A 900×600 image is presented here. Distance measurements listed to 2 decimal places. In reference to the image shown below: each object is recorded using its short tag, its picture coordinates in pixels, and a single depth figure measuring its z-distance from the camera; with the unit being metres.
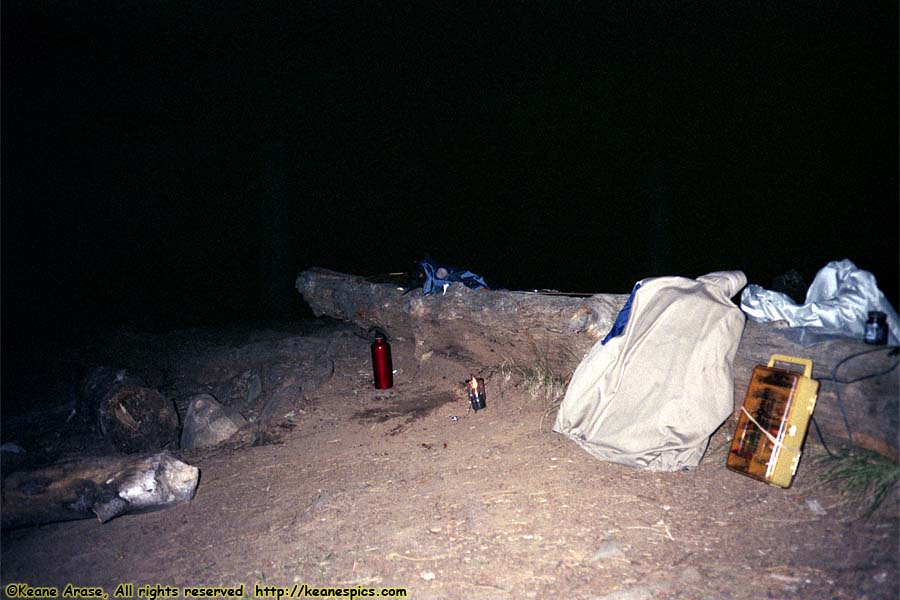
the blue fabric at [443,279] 5.20
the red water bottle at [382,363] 5.07
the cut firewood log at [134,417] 4.20
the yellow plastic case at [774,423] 2.81
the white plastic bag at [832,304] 3.13
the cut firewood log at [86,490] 3.07
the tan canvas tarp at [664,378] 3.13
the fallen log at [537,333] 2.81
